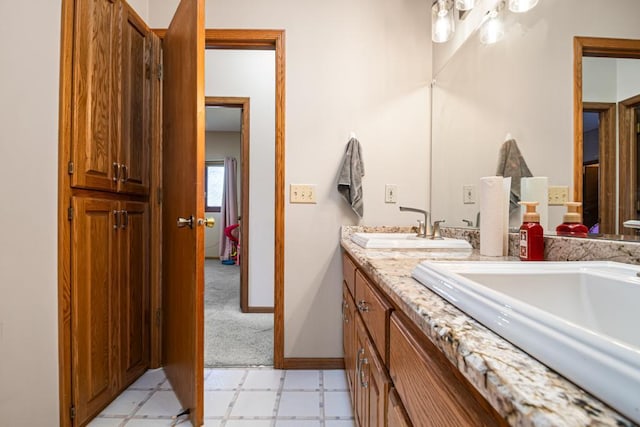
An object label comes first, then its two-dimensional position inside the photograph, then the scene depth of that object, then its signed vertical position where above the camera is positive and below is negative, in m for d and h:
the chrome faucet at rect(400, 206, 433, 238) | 1.67 -0.08
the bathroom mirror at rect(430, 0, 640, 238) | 0.88 +0.46
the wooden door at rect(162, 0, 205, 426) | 1.33 +0.05
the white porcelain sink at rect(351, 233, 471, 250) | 1.32 -0.13
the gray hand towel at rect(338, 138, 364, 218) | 1.86 +0.22
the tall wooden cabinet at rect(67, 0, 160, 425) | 1.30 +0.07
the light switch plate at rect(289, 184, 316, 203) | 1.92 +0.12
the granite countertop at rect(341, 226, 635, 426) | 0.24 -0.15
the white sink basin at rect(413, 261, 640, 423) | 0.25 -0.13
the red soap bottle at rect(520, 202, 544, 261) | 0.93 -0.06
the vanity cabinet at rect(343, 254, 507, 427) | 0.41 -0.30
